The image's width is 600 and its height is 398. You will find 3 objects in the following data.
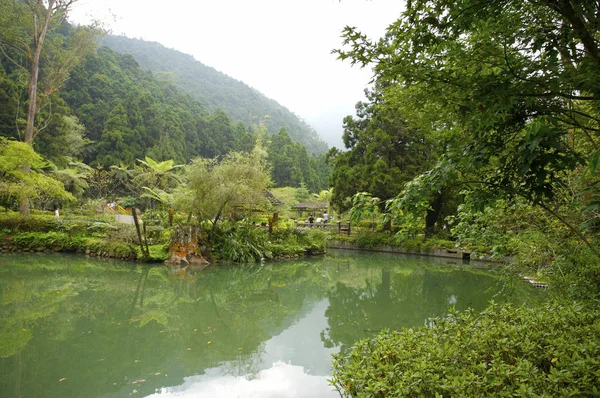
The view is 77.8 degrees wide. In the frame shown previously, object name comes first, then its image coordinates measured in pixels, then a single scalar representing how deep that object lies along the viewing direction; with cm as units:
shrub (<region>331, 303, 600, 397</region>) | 177
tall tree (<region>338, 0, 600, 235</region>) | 164
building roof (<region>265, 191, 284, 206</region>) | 1595
